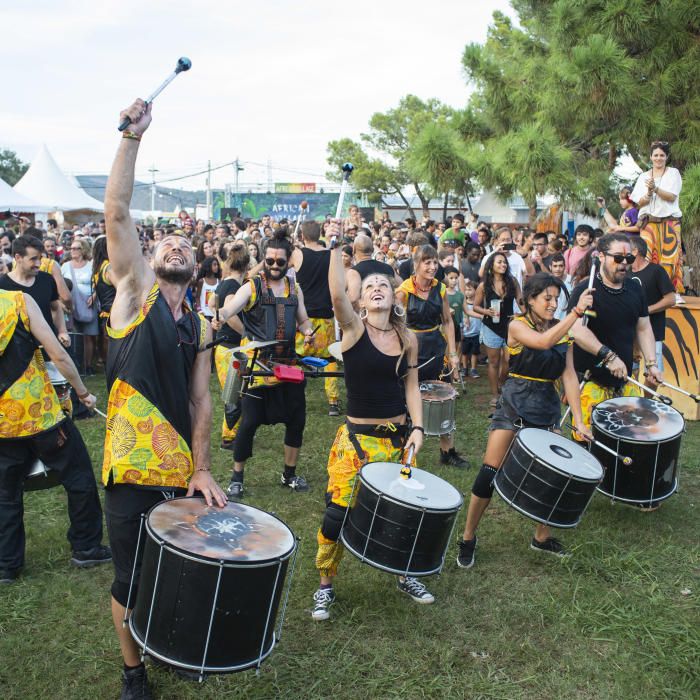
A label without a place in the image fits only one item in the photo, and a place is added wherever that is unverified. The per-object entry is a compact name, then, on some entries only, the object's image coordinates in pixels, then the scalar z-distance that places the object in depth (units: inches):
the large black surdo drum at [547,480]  167.6
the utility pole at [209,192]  1887.3
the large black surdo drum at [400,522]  139.9
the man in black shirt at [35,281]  260.2
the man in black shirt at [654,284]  286.2
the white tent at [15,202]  890.3
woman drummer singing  161.6
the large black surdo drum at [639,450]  189.0
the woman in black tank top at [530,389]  188.2
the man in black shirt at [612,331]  205.5
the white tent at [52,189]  1074.1
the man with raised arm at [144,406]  119.3
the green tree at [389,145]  1844.2
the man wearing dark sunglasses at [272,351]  232.4
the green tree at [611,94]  500.1
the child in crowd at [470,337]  403.5
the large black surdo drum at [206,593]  106.3
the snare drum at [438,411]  251.6
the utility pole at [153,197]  2129.1
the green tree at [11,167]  2502.5
